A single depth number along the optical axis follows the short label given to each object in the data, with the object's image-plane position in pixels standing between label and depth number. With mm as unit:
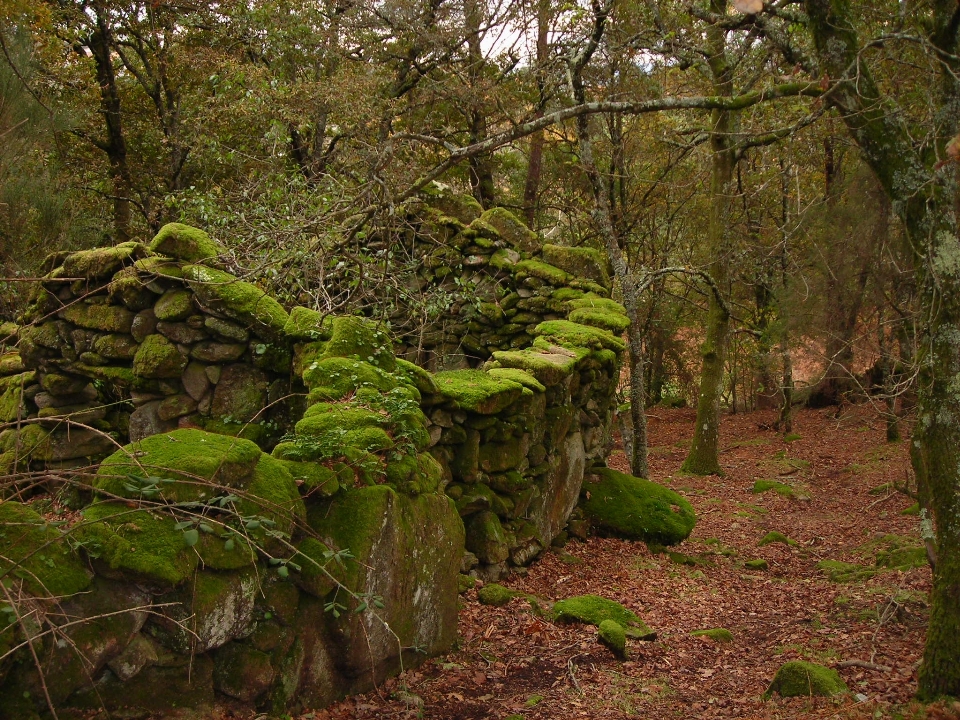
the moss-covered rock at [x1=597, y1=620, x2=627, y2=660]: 5871
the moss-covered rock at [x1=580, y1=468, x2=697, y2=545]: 9406
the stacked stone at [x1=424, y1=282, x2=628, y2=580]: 6965
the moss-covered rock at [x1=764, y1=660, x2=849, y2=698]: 4961
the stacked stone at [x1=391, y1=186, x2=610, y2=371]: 10969
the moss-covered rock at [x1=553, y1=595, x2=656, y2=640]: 6453
